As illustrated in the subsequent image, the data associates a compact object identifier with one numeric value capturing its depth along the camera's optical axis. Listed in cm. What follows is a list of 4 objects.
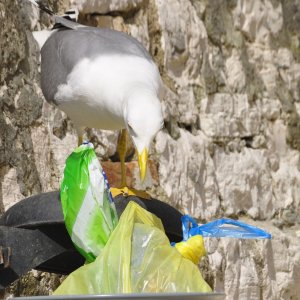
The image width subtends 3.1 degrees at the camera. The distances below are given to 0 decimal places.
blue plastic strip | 881
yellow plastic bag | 860
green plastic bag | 869
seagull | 931
